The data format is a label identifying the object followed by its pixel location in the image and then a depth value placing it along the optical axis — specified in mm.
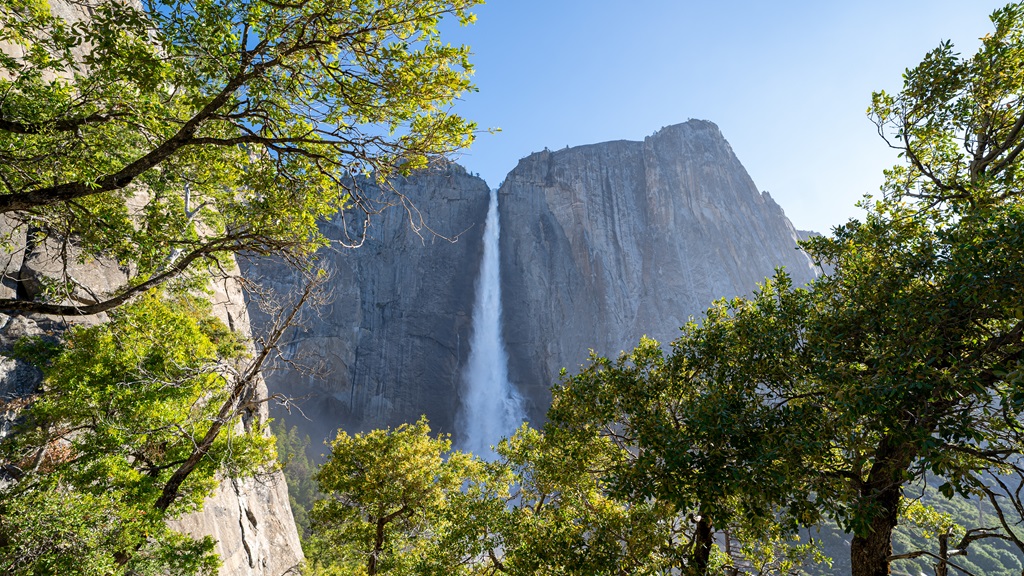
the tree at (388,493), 13828
